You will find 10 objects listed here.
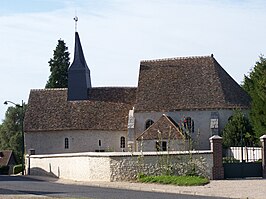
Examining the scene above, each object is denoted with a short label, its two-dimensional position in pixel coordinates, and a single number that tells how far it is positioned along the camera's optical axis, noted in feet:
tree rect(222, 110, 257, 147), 173.05
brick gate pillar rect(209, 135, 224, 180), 106.93
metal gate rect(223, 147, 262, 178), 108.37
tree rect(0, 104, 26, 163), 302.45
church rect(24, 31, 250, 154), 191.11
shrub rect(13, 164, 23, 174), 201.54
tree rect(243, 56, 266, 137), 153.28
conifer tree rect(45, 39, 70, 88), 261.85
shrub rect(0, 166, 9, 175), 239.97
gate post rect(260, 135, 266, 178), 106.95
